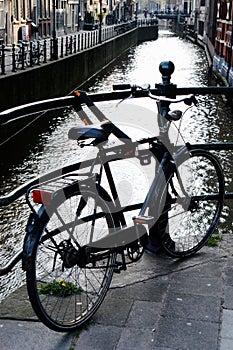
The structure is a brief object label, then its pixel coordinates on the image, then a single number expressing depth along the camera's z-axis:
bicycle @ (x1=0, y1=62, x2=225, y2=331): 2.58
